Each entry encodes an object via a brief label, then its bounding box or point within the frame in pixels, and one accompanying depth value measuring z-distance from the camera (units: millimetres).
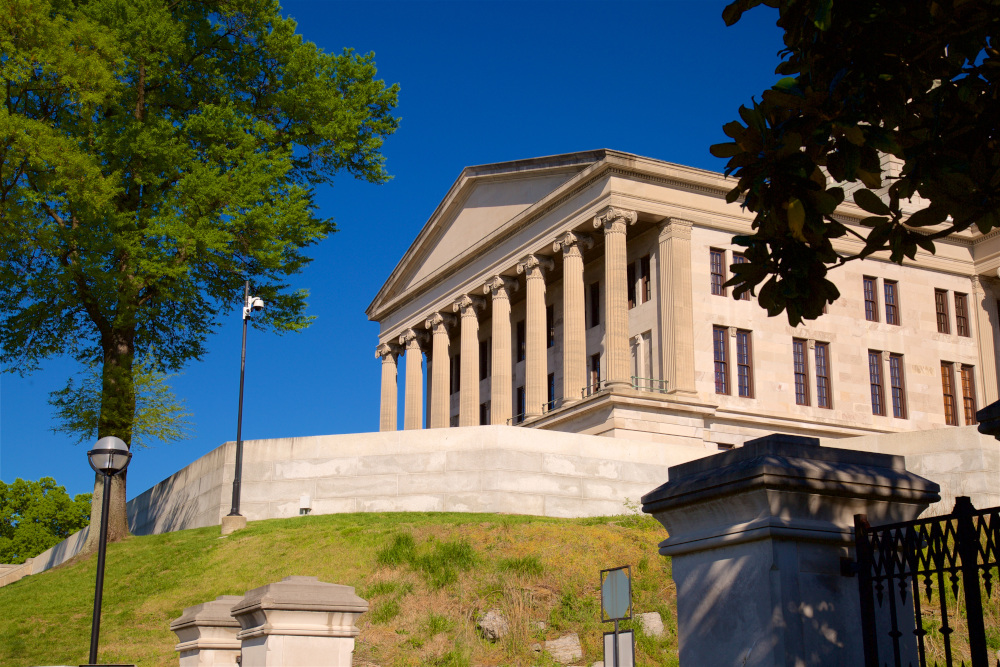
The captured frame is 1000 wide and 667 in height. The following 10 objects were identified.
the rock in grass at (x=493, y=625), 18375
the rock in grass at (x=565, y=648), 17625
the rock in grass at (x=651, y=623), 18047
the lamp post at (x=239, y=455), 27750
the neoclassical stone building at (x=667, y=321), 42812
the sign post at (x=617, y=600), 10758
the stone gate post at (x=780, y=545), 4688
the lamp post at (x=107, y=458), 15055
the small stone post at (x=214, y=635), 11562
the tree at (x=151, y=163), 25969
